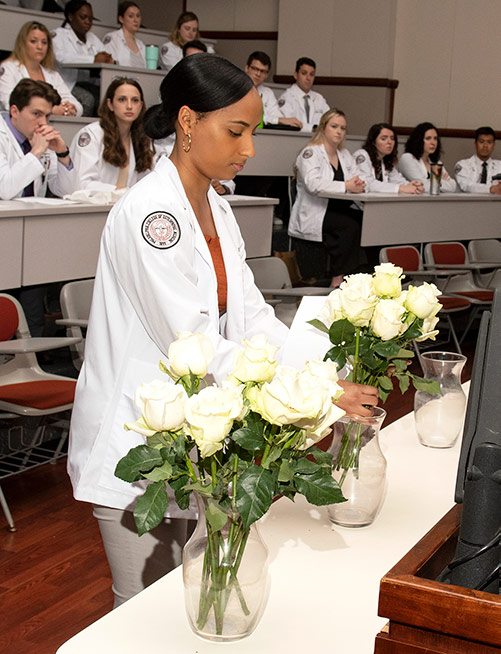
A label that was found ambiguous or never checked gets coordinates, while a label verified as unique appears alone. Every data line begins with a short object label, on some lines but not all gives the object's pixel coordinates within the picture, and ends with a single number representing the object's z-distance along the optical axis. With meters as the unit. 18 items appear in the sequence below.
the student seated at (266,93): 7.32
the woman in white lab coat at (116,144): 4.79
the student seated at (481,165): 7.89
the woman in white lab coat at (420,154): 7.49
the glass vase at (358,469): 1.24
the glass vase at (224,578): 0.91
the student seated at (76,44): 7.16
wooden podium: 0.73
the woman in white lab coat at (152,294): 1.39
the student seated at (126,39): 7.92
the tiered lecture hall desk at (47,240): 3.40
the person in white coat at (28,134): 4.19
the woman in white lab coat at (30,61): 5.81
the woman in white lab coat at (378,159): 6.75
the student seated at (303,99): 8.14
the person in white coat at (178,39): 8.05
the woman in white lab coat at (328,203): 6.12
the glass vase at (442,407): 1.64
